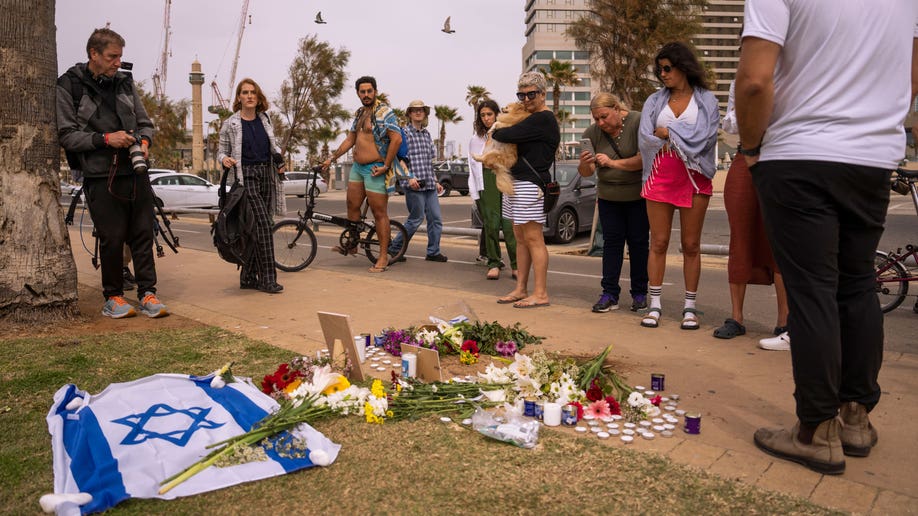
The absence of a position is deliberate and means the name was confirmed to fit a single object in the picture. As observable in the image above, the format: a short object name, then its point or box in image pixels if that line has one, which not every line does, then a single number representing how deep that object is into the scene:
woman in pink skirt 5.61
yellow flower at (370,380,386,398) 3.79
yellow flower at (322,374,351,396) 3.80
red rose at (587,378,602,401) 3.81
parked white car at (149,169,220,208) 26.16
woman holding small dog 6.52
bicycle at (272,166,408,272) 9.38
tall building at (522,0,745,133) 139.88
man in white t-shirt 2.99
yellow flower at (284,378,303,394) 3.83
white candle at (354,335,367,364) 4.64
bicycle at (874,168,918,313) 6.45
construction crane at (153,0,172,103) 95.69
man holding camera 5.87
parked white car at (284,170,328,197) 43.55
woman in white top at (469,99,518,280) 8.61
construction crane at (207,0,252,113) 87.84
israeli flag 2.87
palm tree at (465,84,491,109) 77.94
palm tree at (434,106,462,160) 82.94
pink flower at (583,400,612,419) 3.70
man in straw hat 10.13
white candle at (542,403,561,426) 3.61
